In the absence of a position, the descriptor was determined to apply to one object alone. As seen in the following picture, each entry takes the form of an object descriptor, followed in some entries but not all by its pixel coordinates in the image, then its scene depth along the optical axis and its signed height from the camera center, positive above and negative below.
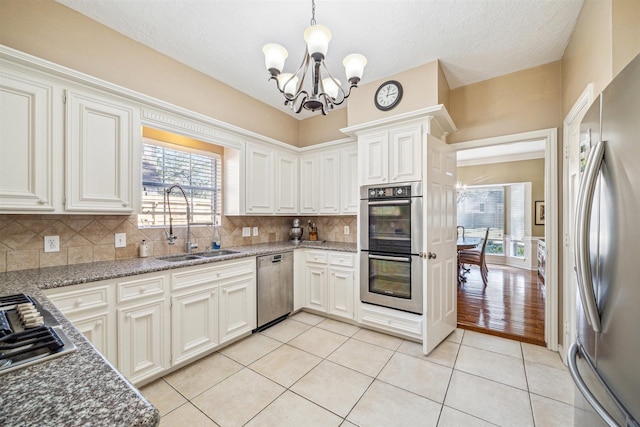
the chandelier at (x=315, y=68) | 1.63 +1.00
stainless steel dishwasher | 2.94 -0.86
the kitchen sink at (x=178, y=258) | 2.50 -0.43
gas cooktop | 0.74 -0.40
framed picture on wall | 6.10 +0.01
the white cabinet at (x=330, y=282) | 3.13 -0.83
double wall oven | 2.59 -0.33
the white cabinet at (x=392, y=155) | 2.63 +0.61
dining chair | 4.87 -0.84
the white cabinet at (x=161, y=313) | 1.74 -0.77
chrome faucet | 2.65 -0.18
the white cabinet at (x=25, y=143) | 1.62 +0.46
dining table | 4.68 -0.57
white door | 2.45 -0.31
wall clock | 2.83 +1.29
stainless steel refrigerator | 0.76 -0.14
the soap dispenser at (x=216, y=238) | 3.08 -0.28
